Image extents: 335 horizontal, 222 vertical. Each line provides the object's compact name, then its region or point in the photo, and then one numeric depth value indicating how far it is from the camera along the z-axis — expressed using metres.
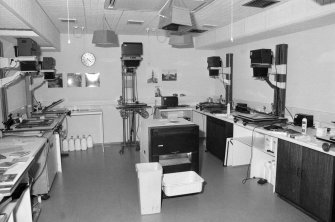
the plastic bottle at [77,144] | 5.98
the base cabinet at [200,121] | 6.86
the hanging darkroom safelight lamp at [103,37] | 4.38
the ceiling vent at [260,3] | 3.65
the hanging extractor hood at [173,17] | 2.67
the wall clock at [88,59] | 6.19
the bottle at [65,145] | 5.84
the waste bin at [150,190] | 3.07
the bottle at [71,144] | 5.92
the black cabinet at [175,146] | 3.63
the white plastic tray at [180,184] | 3.17
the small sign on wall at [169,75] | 6.74
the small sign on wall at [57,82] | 6.10
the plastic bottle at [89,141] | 6.13
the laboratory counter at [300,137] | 2.89
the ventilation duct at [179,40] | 5.05
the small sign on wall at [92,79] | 6.28
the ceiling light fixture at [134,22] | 4.91
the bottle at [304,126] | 3.39
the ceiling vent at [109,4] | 3.12
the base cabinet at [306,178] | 2.78
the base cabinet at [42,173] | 3.53
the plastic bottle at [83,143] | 6.00
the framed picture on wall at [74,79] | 6.18
